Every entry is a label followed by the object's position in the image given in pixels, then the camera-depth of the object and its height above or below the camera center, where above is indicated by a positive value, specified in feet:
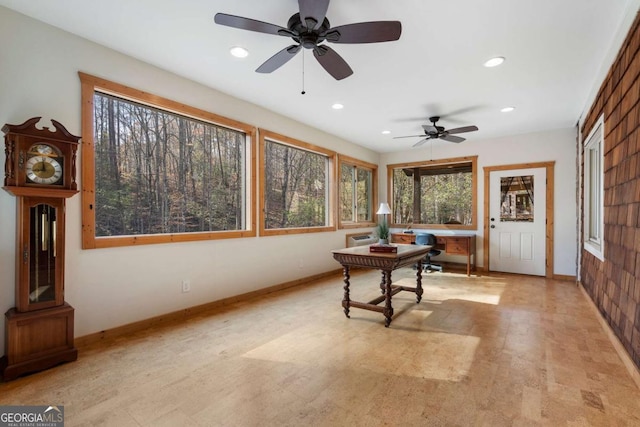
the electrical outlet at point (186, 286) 11.10 -2.59
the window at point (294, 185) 14.84 +1.49
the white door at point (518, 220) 18.15 -0.46
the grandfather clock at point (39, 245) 7.04 -0.73
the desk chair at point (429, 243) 18.88 -1.90
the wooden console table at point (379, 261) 10.14 -1.65
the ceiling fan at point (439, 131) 14.76 +3.95
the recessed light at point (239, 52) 9.20 +4.88
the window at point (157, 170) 9.25 +1.52
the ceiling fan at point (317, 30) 6.30 +4.01
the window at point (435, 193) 20.74 +1.39
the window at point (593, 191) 11.68 +0.93
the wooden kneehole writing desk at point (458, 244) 18.65 -1.94
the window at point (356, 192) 20.43 +1.49
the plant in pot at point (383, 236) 12.32 -1.06
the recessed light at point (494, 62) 9.68 +4.80
